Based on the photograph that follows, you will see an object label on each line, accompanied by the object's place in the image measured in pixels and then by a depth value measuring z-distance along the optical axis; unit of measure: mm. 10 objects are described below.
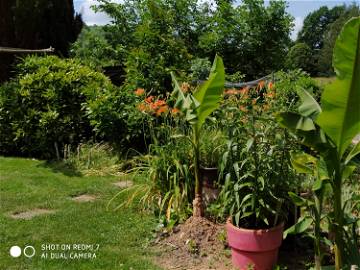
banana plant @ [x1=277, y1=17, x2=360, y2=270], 3176
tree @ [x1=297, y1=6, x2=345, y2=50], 65750
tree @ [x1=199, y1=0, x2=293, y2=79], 13117
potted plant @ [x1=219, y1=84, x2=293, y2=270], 4031
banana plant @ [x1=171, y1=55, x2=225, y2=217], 4617
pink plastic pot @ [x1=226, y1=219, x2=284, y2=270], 3982
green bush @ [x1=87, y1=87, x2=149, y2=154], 8148
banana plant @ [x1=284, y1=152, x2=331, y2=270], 3615
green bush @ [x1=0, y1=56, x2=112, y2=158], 9164
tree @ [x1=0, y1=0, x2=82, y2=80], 13165
